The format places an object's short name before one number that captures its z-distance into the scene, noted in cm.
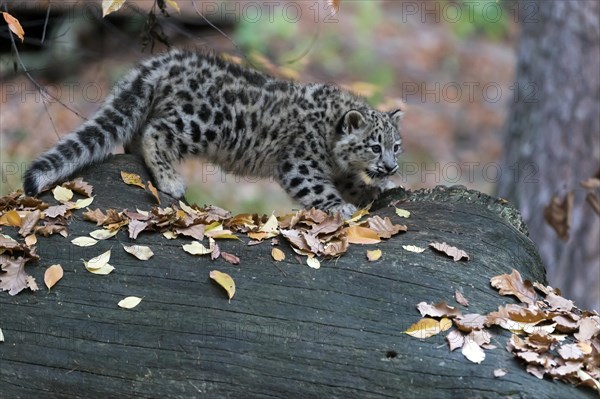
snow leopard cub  1351
